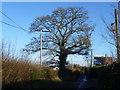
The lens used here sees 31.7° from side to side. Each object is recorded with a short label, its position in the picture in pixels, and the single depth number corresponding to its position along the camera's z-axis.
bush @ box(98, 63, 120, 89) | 9.87
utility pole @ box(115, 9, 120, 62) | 13.97
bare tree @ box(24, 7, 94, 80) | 33.81
